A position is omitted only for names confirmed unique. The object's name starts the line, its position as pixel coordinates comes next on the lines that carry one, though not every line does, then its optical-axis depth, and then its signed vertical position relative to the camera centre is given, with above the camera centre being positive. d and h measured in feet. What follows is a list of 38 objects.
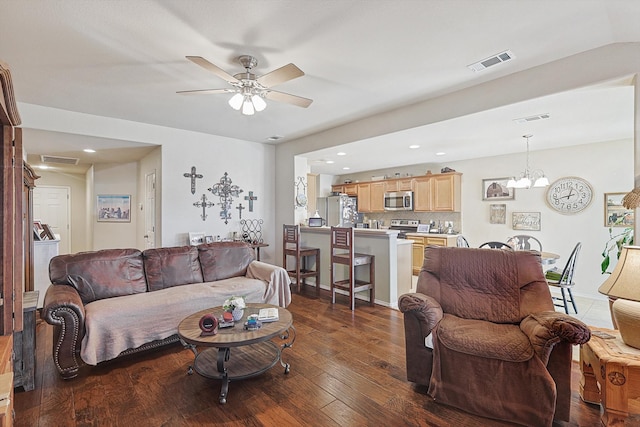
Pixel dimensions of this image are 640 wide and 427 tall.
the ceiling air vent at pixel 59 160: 18.48 +3.14
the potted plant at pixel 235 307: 8.32 -2.52
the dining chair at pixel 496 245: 15.59 -1.63
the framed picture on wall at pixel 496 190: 19.49 +1.35
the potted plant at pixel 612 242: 15.37 -1.52
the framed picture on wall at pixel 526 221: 18.51 -0.55
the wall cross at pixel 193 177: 16.33 +1.78
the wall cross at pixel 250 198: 18.35 +0.79
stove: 24.02 -1.04
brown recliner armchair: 6.14 -2.61
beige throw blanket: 8.63 -3.01
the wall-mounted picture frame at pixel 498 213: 19.79 -0.09
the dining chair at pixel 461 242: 17.38 -1.65
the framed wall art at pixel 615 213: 15.44 -0.08
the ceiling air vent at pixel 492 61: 8.47 +4.15
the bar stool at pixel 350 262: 13.96 -2.26
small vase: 8.26 -2.64
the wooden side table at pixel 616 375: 5.53 -2.90
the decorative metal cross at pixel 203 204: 16.64 +0.41
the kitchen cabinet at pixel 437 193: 21.56 +1.32
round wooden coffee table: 7.20 -3.74
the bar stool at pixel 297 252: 16.31 -2.14
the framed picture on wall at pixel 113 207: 20.84 +0.33
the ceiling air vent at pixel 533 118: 11.37 +3.41
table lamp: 5.84 -1.52
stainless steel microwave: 23.45 +0.82
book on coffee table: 8.21 -2.69
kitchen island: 14.42 -2.24
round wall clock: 16.71 +0.90
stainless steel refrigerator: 25.54 +0.15
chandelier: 15.46 +1.82
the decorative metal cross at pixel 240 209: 18.07 +0.16
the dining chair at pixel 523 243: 15.14 -1.60
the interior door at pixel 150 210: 16.81 +0.10
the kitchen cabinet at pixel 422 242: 21.11 -2.01
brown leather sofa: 8.35 -2.69
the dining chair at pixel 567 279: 13.52 -2.87
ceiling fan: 7.79 +3.30
